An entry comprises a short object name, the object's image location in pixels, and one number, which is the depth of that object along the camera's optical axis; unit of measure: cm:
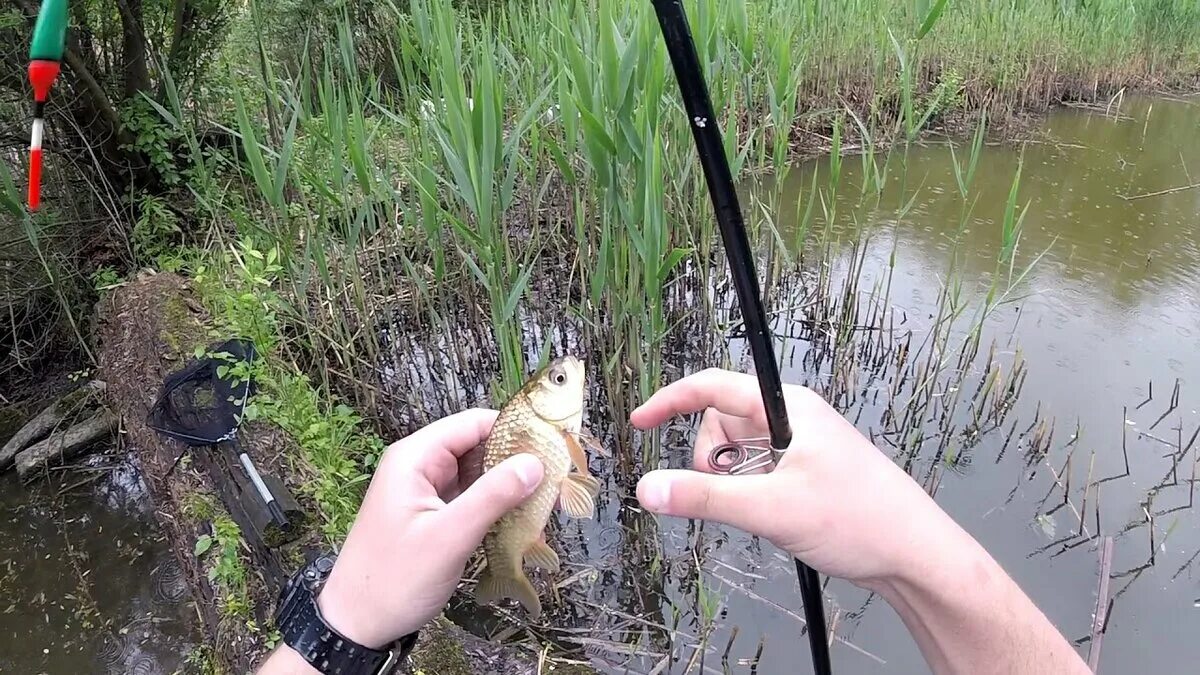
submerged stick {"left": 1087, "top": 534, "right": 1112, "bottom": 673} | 168
